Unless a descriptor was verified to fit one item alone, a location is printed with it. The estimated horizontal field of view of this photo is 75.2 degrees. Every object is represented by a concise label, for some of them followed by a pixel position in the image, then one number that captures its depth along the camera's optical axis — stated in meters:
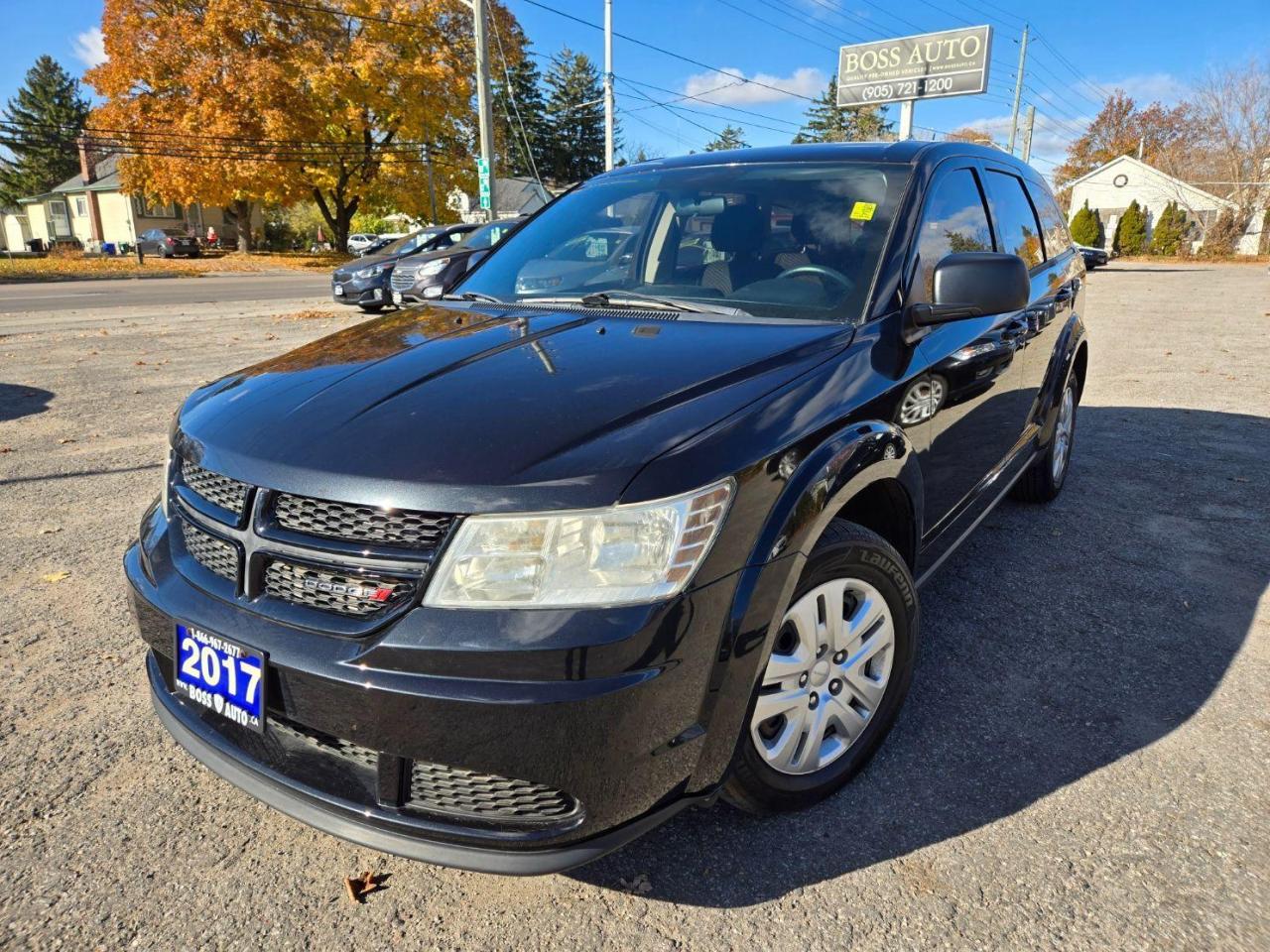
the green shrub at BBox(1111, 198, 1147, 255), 41.81
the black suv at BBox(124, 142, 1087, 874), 1.56
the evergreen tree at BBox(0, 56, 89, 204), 62.56
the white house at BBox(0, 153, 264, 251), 50.53
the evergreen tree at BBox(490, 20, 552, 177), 51.93
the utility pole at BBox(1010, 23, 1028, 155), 44.56
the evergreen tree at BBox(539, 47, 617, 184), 66.31
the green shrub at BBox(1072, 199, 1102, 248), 40.75
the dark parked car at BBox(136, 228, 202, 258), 39.56
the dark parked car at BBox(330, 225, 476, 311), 14.04
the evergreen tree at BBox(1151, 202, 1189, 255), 41.91
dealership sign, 29.64
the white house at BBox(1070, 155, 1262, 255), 44.94
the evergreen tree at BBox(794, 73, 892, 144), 63.34
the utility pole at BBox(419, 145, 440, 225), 35.34
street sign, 18.34
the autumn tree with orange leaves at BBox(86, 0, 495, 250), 31.27
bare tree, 43.75
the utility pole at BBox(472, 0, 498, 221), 18.12
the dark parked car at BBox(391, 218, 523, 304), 12.62
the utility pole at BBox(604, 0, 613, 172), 25.96
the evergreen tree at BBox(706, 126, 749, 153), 72.06
